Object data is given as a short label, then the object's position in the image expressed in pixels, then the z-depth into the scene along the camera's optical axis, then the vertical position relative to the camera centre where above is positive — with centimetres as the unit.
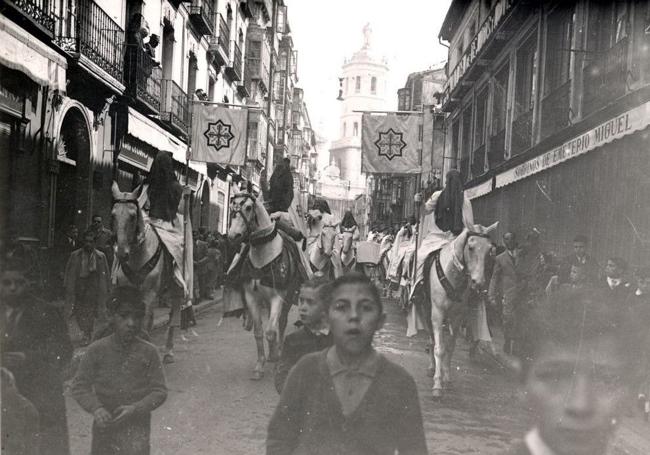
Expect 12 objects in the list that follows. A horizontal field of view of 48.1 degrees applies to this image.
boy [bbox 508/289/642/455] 240 -48
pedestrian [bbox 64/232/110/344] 871 -79
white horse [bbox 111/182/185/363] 661 -29
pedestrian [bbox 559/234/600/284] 706 -23
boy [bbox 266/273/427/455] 260 -61
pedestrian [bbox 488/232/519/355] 948 -67
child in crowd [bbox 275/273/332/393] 393 -58
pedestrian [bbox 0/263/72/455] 345 -62
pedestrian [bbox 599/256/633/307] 649 -35
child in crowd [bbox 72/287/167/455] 344 -79
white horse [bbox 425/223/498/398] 696 -46
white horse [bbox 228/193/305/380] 726 -44
